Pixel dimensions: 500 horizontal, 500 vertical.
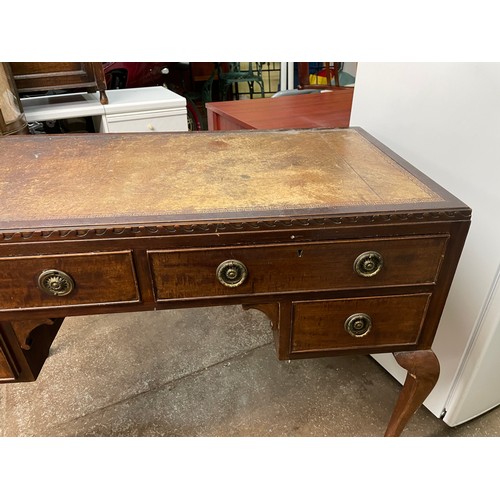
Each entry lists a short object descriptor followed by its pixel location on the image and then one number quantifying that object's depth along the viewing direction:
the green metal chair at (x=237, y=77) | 3.98
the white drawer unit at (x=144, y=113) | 2.10
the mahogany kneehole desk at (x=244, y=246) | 0.70
